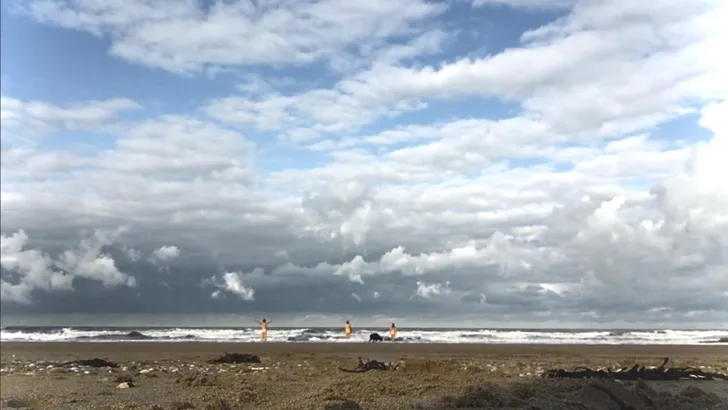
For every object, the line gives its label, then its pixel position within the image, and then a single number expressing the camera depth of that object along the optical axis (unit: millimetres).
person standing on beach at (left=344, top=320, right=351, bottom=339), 52094
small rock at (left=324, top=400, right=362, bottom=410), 11703
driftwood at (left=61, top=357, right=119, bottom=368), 24078
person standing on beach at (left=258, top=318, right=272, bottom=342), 51188
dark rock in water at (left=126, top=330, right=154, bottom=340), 61300
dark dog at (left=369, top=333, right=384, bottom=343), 49553
